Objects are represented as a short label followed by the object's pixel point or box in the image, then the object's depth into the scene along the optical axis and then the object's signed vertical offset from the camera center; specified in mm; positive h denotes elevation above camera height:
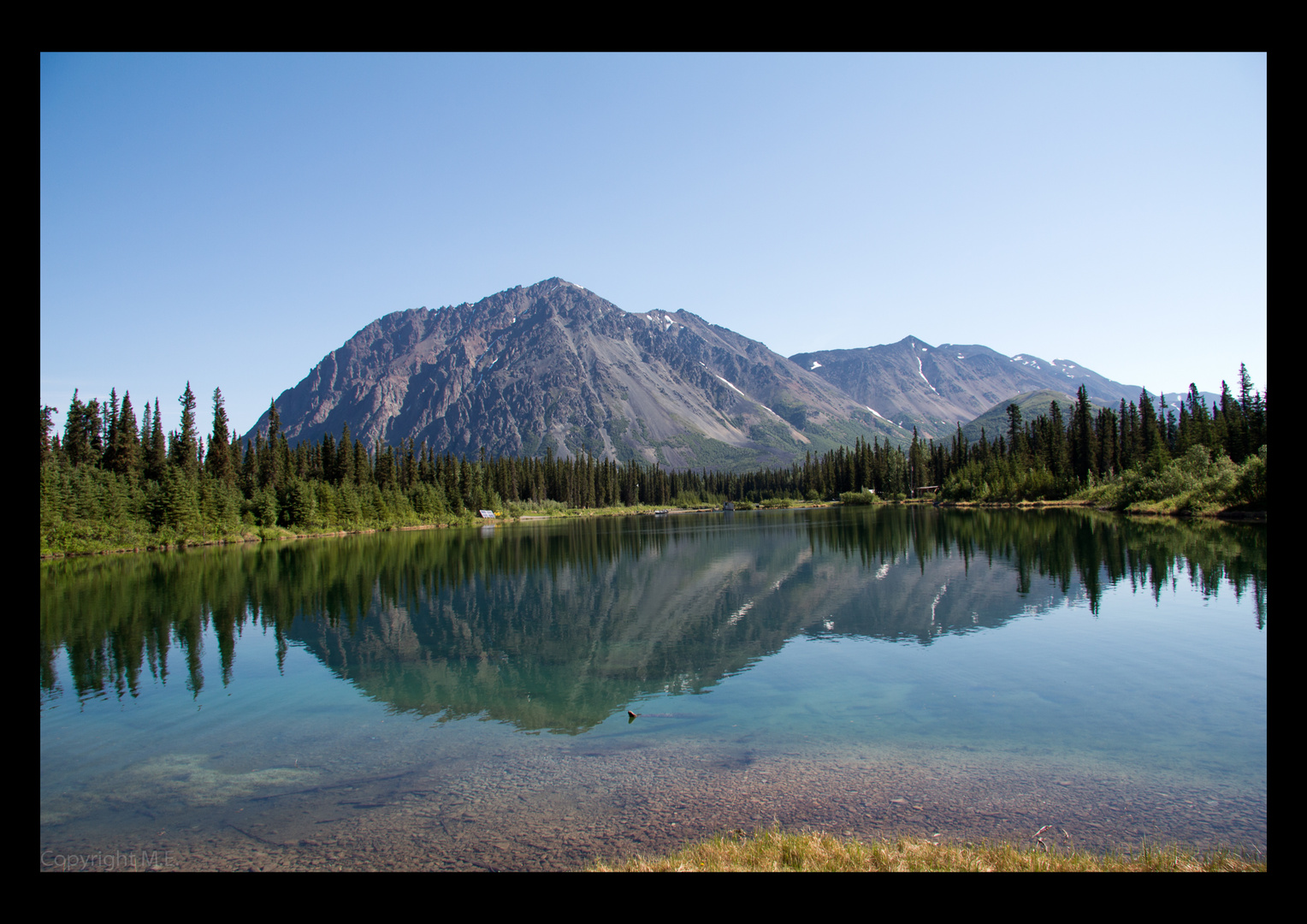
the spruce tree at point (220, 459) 90000 +2951
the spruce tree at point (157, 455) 84000 +3226
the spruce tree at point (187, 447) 86375 +4583
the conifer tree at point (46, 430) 72094 +6839
